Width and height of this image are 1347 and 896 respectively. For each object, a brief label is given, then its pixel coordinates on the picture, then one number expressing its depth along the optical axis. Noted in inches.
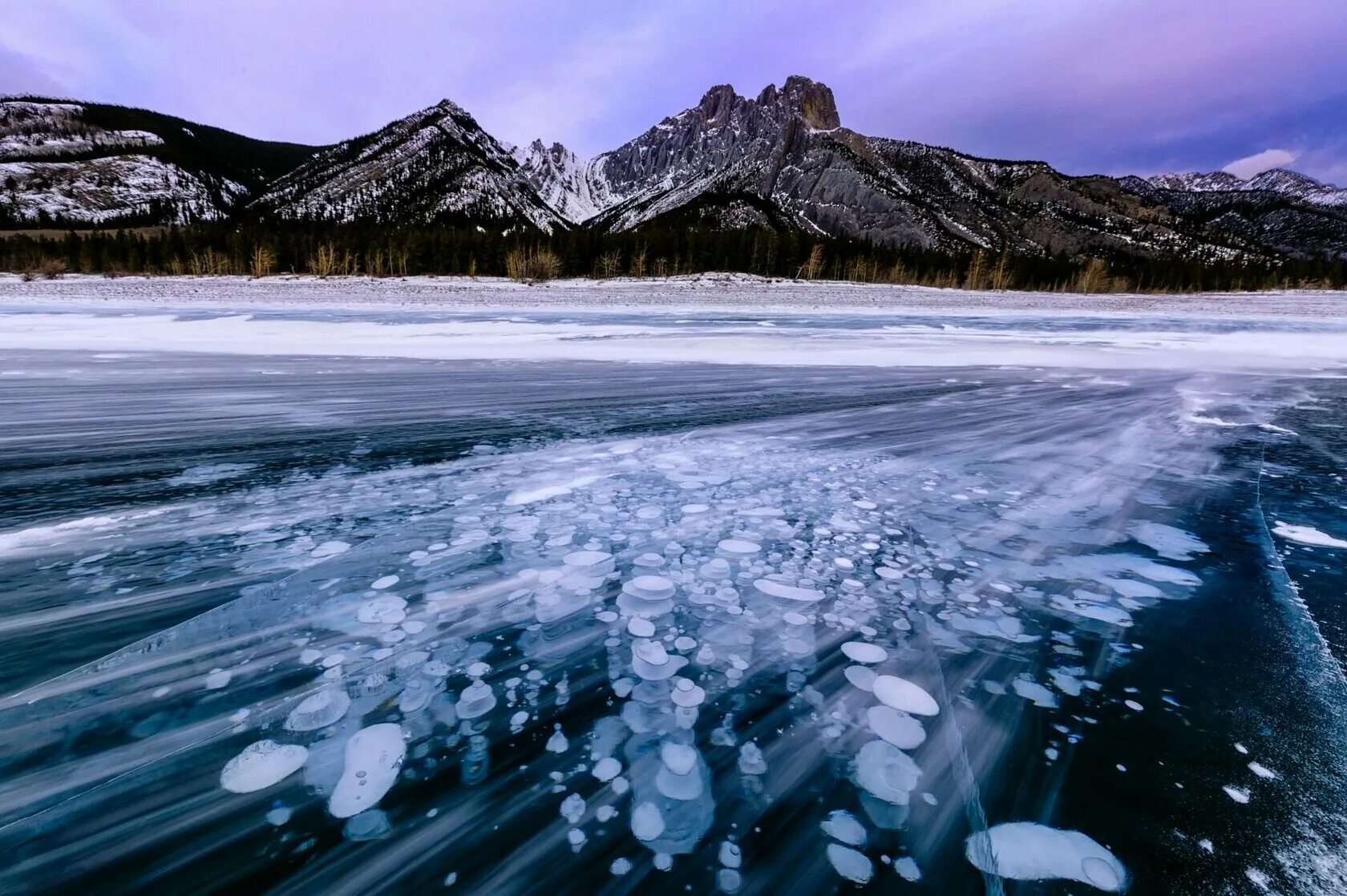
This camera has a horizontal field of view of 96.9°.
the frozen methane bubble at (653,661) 61.9
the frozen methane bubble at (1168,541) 94.2
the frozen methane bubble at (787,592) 76.7
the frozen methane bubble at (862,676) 61.1
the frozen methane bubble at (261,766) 48.0
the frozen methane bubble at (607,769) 49.6
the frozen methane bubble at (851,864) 42.9
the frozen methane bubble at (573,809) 46.2
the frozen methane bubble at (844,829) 45.3
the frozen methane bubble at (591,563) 83.0
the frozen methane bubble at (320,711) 53.3
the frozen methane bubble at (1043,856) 42.8
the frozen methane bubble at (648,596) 73.6
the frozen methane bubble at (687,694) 57.9
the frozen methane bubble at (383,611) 68.9
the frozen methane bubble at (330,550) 85.0
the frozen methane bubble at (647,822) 44.8
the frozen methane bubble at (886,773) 49.1
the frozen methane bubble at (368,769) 46.5
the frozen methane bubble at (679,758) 50.3
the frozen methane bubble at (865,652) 65.1
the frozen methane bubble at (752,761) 50.6
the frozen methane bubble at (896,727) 54.3
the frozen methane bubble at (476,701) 55.9
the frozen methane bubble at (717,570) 81.8
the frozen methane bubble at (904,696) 58.0
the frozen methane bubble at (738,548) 89.0
